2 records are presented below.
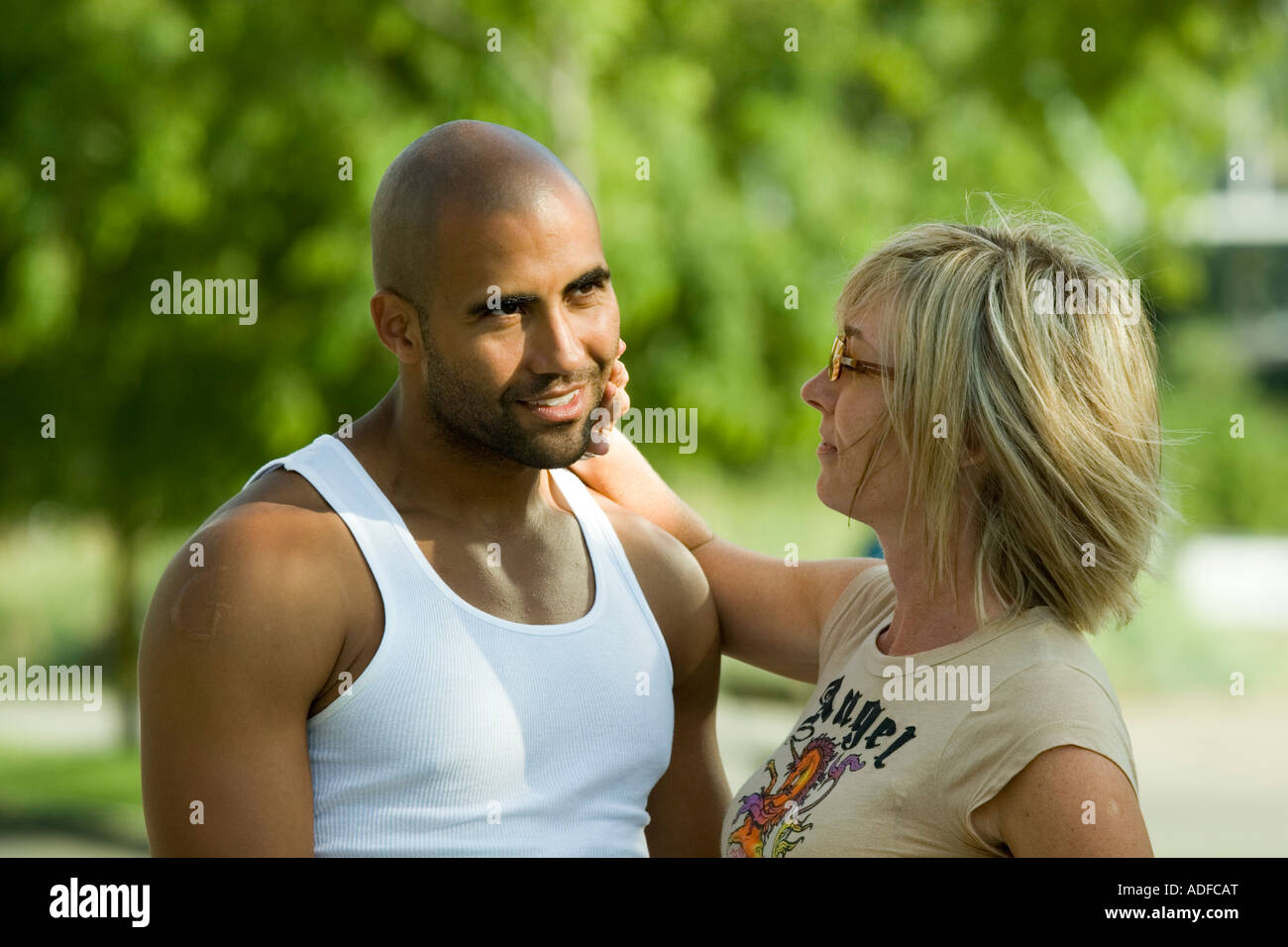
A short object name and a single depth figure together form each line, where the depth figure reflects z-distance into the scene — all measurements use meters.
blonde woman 2.32
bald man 2.29
